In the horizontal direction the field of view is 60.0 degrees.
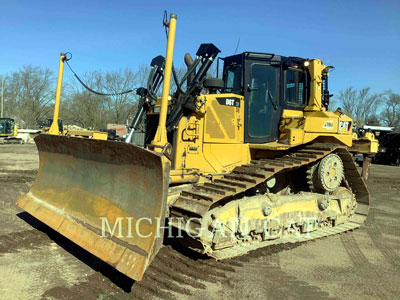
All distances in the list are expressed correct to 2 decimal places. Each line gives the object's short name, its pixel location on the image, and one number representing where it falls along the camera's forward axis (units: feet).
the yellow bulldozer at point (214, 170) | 14.03
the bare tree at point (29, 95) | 166.20
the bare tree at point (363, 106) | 213.25
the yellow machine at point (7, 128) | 106.22
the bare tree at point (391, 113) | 205.87
